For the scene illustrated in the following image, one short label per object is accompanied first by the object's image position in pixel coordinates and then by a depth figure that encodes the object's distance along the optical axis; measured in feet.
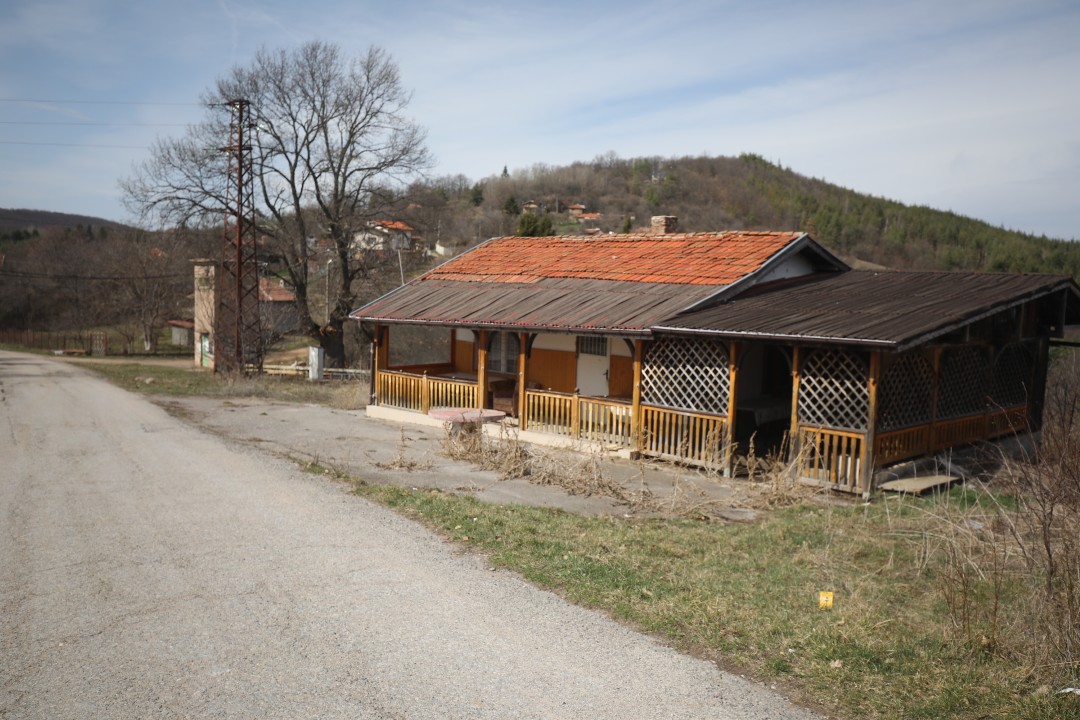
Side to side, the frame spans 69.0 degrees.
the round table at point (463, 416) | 48.70
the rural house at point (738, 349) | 38.73
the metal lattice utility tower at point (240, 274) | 96.07
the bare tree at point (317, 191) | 103.40
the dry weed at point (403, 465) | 42.45
